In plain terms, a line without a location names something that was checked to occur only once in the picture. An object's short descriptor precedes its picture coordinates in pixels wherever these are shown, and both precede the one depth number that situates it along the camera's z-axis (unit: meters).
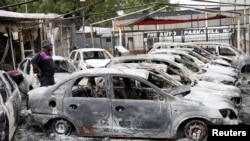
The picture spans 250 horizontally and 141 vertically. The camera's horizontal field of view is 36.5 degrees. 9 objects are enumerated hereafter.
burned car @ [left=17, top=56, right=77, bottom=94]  10.38
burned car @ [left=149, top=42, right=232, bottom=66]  14.52
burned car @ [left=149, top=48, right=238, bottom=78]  11.57
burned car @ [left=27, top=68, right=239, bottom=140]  6.39
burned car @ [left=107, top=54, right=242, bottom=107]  8.24
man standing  8.54
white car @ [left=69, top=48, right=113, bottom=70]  15.30
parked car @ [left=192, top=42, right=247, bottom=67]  15.80
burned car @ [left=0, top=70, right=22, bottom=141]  5.45
